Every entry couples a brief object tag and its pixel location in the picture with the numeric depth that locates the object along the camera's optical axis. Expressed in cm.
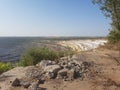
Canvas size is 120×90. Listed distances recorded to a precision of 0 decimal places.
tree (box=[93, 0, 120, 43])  952
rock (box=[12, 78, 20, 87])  399
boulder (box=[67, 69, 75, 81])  407
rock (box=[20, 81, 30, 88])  387
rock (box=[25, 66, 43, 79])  427
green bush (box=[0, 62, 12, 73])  602
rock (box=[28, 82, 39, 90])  357
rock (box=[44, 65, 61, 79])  421
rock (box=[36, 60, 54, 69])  491
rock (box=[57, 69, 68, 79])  417
